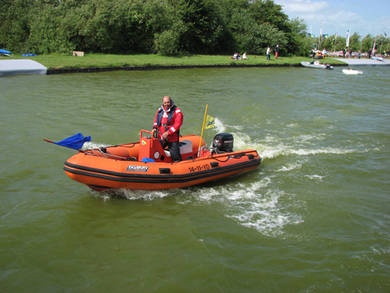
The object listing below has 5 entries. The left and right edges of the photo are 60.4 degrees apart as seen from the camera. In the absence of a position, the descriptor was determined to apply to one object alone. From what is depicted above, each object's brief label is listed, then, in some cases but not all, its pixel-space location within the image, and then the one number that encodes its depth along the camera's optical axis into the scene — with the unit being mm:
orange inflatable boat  6129
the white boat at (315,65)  33638
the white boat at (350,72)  29875
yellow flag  7684
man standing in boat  6914
